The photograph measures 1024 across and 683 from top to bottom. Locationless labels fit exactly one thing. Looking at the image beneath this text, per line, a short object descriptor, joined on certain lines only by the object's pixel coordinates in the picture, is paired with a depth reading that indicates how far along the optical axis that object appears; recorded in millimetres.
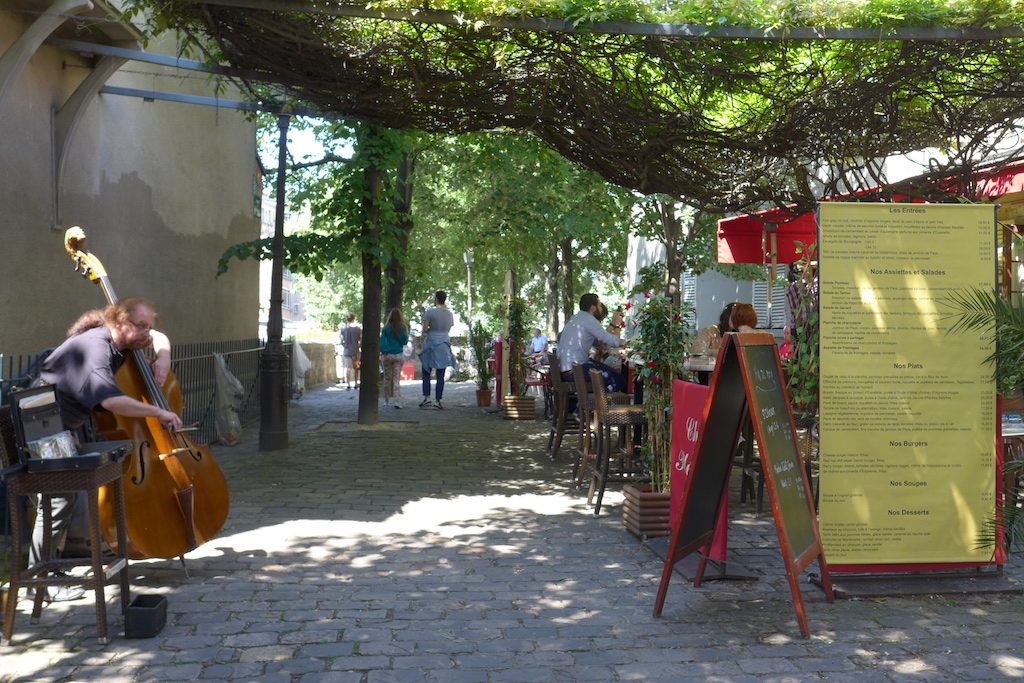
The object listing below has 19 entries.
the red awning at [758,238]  10336
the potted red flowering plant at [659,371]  7125
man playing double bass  5316
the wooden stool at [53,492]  4629
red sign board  5789
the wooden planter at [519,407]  15836
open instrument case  4586
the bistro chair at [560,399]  10363
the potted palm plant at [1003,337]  4820
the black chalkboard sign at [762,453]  4902
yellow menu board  5539
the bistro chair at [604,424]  7836
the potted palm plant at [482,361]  18125
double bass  5406
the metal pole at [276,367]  11492
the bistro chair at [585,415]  8695
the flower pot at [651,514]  6840
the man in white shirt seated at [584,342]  10508
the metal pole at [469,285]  35531
